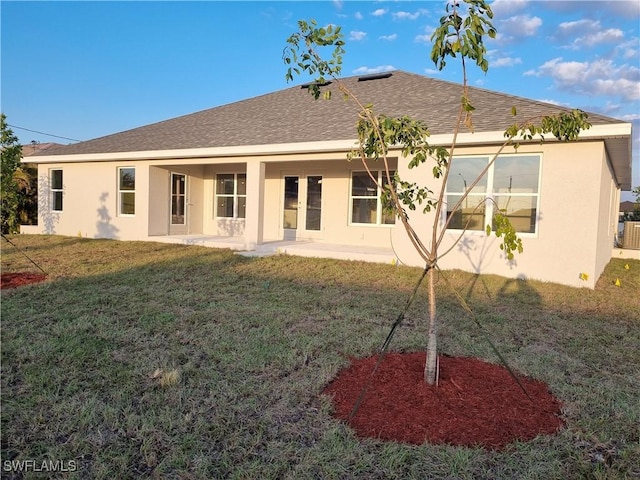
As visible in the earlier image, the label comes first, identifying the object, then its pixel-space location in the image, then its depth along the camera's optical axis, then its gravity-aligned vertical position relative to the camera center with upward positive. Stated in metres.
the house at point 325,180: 7.74 +0.81
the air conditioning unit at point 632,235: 17.11 -0.59
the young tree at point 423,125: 2.57 +0.70
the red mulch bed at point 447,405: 2.70 -1.42
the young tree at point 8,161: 7.40 +0.74
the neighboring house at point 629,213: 25.67 +0.51
